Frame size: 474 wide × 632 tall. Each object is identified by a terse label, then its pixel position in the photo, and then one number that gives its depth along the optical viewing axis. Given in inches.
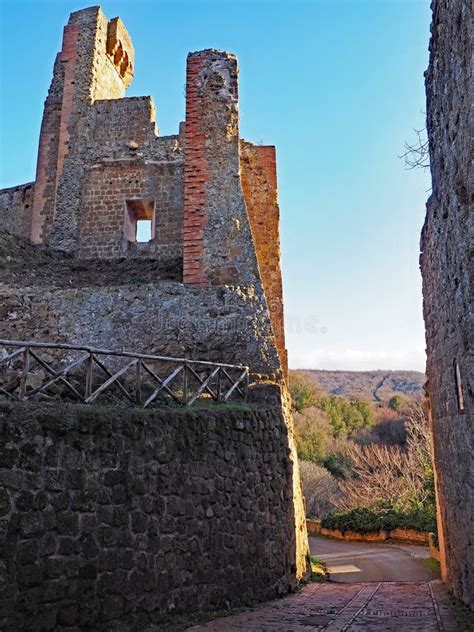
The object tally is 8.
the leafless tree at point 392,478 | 875.4
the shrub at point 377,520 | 746.2
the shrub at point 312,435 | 1360.7
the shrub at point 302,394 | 1822.1
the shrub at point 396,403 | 2223.2
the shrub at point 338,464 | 1268.5
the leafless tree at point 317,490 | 1081.4
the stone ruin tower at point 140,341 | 197.6
